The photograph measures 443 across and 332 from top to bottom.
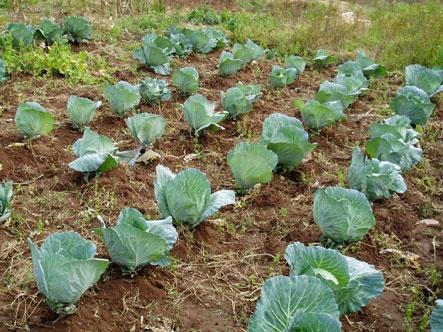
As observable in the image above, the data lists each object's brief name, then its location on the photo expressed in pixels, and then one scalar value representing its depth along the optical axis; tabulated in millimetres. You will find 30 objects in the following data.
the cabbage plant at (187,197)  3125
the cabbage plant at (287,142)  4125
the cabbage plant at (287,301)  2188
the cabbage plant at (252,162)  3727
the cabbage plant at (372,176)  3797
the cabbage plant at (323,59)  8148
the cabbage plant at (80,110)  4715
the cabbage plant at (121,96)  5074
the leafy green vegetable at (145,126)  4379
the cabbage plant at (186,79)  5898
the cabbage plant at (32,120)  4285
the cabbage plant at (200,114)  4715
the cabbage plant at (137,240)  2670
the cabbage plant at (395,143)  4277
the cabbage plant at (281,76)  6742
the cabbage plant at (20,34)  6758
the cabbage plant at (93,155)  3773
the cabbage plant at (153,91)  5625
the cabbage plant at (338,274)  2543
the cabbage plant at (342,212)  3154
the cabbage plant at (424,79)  6281
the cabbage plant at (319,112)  5094
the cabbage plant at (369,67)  7312
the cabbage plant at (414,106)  5508
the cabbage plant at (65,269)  2385
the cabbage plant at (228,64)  6848
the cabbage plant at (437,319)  2315
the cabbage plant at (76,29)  7656
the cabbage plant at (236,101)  5312
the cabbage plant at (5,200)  3260
